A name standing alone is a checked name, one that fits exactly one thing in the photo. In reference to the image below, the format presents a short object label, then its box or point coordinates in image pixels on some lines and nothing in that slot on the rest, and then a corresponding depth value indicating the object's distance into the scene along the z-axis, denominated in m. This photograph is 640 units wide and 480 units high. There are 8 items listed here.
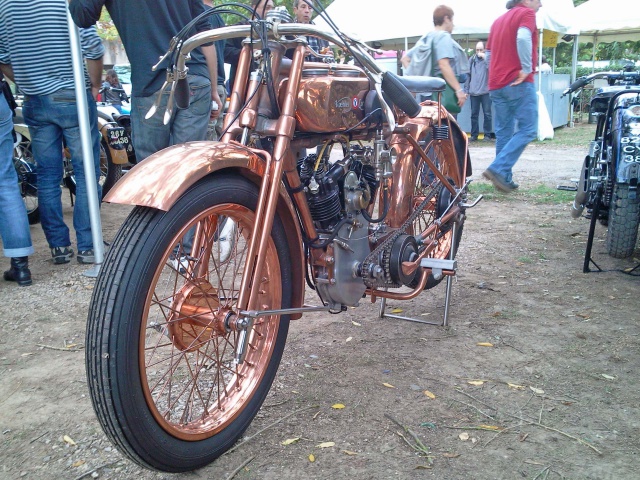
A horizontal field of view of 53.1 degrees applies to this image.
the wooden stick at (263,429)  2.38
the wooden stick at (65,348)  3.31
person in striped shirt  4.46
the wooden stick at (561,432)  2.36
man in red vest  6.65
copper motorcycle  1.91
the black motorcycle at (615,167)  4.06
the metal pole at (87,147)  4.13
